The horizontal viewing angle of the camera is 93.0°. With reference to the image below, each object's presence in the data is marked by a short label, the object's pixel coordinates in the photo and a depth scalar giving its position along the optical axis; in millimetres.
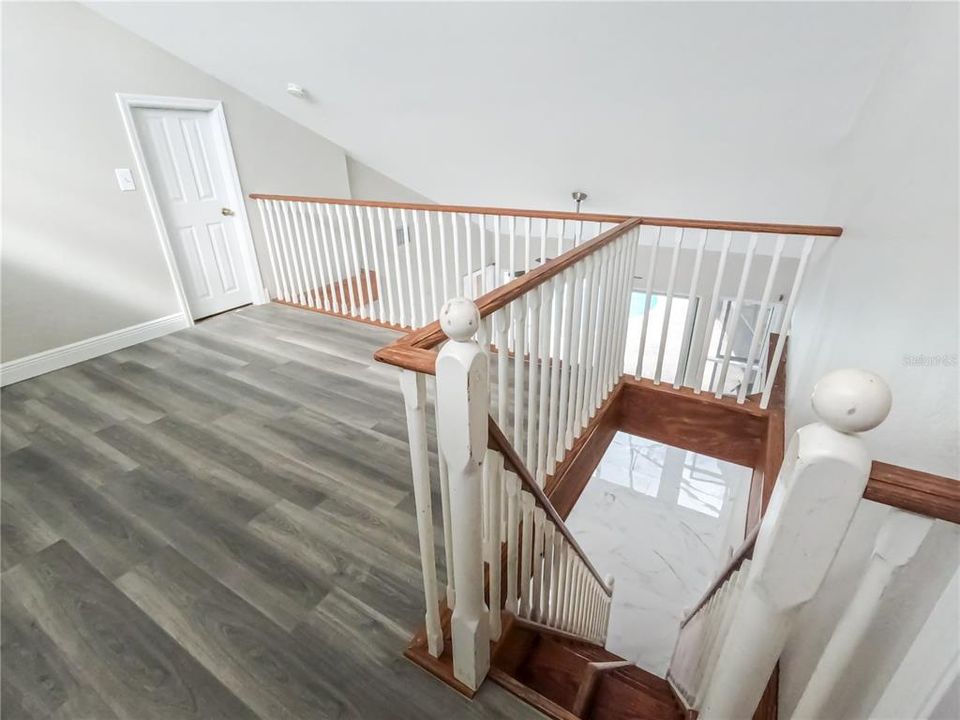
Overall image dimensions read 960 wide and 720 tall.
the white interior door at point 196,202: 3480
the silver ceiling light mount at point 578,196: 4316
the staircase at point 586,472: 625
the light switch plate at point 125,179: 3230
